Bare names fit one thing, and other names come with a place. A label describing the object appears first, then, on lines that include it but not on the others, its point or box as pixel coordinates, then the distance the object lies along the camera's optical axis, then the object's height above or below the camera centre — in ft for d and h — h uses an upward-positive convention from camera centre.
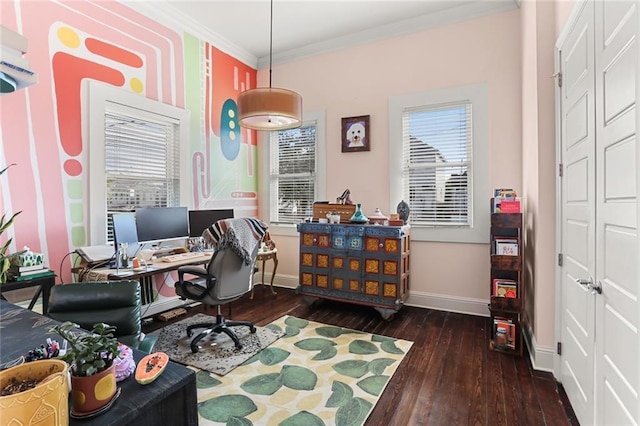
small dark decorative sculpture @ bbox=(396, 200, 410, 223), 12.19 -0.11
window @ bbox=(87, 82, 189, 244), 10.02 +2.00
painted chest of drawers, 11.25 -2.08
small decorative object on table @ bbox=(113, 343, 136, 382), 3.00 -1.49
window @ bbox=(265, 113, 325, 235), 14.84 +1.85
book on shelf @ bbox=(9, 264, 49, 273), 7.74 -1.41
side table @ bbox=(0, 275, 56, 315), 7.73 -1.89
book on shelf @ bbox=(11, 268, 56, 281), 7.66 -1.60
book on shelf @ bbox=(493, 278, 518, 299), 8.95 -2.29
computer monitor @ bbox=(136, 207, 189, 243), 10.28 -0.46
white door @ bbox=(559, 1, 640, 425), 4.13 -0.15
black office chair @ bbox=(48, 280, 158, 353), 5.91 -1.84
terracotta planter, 2.51 -1.46
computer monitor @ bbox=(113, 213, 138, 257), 9.43 -0.64
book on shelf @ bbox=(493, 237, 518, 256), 8.98 -1.10
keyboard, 10.62 -1.61
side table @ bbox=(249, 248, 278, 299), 13.80 -2.07
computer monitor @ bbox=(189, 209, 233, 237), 12.30 -0.36
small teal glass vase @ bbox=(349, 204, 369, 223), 12.13 -0.32
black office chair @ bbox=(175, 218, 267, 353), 8.63 -1.71
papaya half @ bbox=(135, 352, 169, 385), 2.96 -1.54
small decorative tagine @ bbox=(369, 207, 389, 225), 11.87 -0.40
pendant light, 8.84 +2.99
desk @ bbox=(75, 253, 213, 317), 8.85 -1.91
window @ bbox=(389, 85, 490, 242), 11.68 +1.82
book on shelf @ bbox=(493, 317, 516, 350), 8.79 -3.53
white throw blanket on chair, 8.57 -0.71
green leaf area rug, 6.34 -4.07
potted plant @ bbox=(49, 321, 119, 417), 2.52 -1.32
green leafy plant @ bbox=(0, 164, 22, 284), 3.83 -0.63
